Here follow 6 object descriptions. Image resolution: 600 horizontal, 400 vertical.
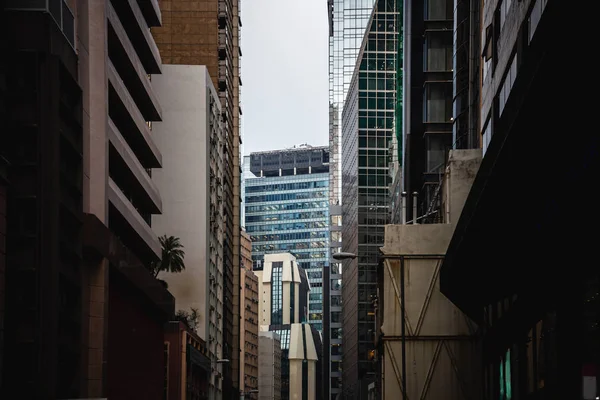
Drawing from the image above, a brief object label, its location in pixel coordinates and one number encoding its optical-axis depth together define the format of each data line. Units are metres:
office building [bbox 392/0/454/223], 76.50
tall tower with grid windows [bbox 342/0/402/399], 154.00
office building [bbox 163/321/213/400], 87.56
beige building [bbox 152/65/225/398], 106.31
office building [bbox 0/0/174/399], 40.66
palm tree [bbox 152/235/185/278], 93.84
